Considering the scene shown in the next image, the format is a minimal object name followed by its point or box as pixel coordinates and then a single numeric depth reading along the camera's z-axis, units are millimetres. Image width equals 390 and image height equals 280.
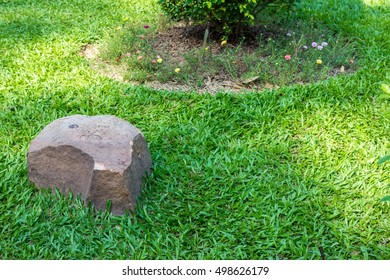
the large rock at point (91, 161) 3020
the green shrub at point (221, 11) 5077
